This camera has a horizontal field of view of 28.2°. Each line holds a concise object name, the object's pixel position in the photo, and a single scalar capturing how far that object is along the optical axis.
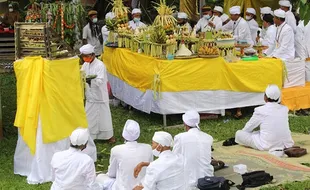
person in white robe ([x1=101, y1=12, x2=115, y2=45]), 14.50
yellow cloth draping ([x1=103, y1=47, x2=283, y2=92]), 10.38
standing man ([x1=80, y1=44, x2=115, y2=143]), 9.36
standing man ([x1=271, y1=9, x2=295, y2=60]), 11.69
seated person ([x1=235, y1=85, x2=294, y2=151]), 8.69
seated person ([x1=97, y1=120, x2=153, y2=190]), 6.52
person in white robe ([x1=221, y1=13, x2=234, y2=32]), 14.69
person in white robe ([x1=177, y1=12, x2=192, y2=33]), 15.29
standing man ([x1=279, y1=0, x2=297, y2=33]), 12.70
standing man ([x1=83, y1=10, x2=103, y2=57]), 16.09
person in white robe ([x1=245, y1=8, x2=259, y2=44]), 14.75
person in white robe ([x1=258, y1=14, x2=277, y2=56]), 12.09
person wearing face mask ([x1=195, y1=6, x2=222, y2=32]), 15.54
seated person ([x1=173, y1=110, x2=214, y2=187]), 7.09
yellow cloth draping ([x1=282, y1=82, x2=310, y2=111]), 11.33
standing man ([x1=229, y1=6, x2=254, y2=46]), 13.72
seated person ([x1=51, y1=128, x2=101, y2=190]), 6.19
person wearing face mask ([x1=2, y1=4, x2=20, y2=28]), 18.00
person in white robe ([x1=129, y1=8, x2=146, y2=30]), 13.99
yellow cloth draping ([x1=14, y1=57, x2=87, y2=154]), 7.75
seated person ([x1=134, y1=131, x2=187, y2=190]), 5.85
